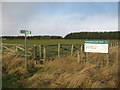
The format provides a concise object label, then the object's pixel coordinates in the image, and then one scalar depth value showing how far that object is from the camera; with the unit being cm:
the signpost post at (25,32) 687
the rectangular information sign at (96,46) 691
